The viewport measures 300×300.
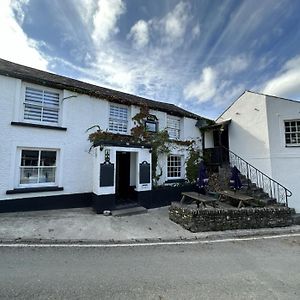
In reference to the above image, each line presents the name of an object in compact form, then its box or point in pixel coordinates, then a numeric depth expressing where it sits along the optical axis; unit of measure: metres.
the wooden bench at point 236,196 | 9.79
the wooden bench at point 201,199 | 9.10
